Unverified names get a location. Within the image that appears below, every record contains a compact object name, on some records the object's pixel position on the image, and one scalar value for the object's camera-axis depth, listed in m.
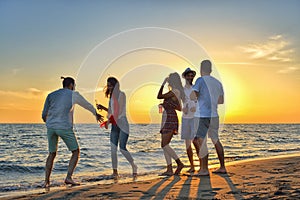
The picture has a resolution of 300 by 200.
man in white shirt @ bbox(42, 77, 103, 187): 4.86
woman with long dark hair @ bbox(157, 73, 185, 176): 5.43
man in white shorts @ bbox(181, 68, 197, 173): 5.41
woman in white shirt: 5.58
